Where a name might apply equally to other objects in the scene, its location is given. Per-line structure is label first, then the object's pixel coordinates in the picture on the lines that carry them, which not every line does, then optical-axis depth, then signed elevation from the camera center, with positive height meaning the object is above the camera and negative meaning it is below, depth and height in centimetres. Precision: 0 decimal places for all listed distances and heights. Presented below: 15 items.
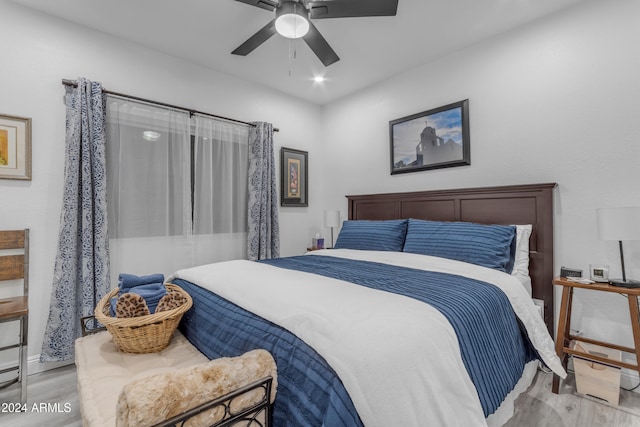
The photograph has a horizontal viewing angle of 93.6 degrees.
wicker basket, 135 -54
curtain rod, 237 +103
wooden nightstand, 174 -75
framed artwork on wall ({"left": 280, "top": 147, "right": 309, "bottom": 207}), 384 +46
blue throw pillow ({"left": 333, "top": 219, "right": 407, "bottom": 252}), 278 -23
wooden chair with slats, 206 -38
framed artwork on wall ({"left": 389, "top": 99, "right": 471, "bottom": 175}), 287 +74
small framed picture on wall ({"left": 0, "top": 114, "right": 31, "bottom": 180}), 218 +50
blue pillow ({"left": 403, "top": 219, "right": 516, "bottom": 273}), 213 -24
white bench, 90 -67
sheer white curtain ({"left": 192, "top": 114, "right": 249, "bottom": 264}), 311 +26
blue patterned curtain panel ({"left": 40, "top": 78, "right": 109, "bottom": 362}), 227 -12
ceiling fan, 186 +128
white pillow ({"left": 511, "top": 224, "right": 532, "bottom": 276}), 222 -30
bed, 89 -44
